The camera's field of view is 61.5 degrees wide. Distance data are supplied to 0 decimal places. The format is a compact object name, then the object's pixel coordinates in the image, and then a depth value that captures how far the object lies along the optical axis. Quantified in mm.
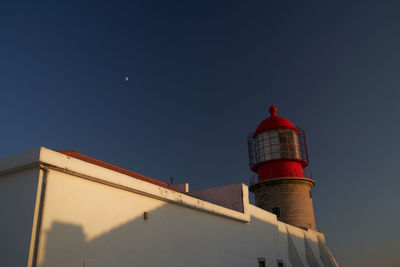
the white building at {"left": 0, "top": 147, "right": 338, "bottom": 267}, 6672
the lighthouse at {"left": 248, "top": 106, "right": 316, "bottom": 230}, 23438
